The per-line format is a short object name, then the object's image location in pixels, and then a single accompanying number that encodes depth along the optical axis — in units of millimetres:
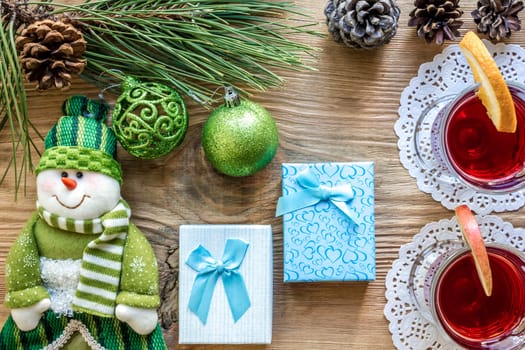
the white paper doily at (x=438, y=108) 1057
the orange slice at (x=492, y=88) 904
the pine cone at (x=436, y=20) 1013
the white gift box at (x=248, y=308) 1022
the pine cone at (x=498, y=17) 1023
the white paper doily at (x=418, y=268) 1049
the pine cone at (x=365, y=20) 989
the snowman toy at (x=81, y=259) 959
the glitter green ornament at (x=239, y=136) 950
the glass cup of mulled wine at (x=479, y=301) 978
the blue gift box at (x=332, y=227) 1020
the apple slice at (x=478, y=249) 913
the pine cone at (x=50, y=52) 905
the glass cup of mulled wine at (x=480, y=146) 982
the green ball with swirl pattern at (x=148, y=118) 943
